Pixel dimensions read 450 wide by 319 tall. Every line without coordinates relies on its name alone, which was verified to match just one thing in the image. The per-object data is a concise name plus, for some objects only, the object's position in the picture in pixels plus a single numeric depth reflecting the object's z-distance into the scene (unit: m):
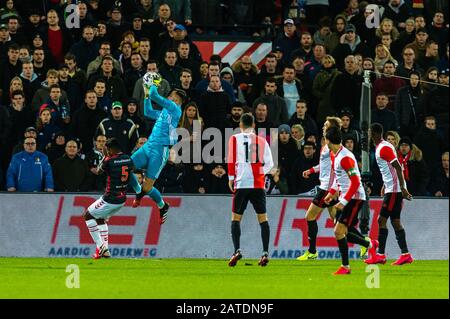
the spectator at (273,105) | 23.94
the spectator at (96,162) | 22.52
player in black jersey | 20.30
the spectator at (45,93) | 23.11
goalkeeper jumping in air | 20.84
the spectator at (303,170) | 23.05
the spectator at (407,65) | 25.31
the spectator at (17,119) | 22.70
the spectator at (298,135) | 23.48
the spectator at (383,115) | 24.30
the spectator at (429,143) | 24.08
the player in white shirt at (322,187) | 20.59
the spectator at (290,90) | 24.64
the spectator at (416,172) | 23.55
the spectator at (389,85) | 25.02
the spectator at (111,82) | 23.41
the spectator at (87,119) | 22.80
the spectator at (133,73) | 23.94
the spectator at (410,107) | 24.69
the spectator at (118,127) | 22.55
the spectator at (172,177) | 22.94
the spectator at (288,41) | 26.50
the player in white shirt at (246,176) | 19.05
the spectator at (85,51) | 24.47
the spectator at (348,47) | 25.92
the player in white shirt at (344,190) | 17.75
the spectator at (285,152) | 23.23
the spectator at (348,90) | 24.72
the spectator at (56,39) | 24.70
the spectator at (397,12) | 28.00
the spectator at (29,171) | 21.84
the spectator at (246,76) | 24.92
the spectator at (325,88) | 24.77
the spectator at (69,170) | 22.20
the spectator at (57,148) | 22.45
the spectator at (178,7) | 26.70
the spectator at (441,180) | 24.05
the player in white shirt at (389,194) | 19.81
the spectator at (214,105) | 23.50
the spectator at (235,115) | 23.34
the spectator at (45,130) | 22.58
